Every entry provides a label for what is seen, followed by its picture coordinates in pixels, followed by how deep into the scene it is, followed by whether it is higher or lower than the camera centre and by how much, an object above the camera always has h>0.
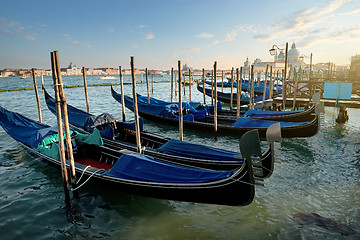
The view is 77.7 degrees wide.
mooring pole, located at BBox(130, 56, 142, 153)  6.34 -1.05
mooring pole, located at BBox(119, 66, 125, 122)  11.30 -0.93
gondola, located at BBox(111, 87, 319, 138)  8.51 -1.96
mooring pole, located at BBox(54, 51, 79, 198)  4.53 -0.68
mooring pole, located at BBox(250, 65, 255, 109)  12.53 -0.76
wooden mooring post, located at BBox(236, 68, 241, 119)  10.94 -1.01
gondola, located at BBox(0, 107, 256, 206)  3.90 -1.90
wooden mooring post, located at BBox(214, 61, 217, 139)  9.75 -1.64
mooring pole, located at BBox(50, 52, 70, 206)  4.50 -0.94
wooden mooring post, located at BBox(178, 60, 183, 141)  8.31 -1.44
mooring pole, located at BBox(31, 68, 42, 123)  9.63 +0.46
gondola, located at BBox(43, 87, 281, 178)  5.38 -1.88
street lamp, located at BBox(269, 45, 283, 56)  12.61 +1.63
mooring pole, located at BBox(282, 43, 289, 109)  12.53 -0.52
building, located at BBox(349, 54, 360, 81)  18.39 +0.89
